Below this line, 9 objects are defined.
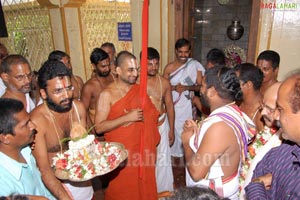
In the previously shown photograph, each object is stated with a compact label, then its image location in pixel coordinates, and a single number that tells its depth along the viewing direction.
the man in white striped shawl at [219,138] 1.96
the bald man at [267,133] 2.03
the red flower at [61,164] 2.16
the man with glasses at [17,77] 2.94
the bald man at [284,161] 1.32
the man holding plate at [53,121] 2.20
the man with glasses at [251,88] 2.66
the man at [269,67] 3.38
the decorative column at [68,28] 5.24
